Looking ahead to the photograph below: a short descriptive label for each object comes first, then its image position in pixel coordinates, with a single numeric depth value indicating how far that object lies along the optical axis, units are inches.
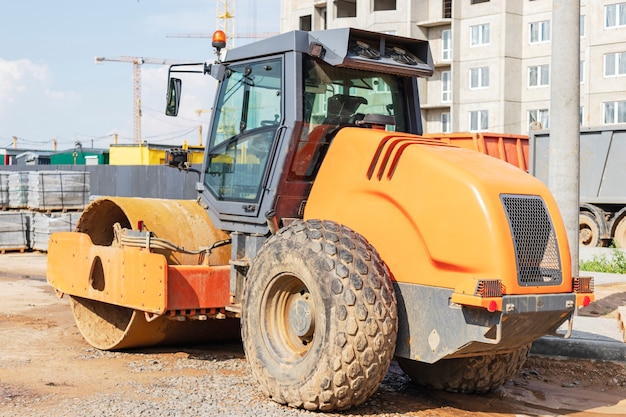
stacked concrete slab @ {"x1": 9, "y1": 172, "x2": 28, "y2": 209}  824.9
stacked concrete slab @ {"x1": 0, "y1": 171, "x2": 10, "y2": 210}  842.2
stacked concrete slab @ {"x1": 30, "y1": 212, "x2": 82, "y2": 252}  794.2
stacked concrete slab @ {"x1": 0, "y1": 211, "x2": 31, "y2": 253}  812.0
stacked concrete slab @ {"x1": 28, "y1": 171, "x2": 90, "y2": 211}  803.4
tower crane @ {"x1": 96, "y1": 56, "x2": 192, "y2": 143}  4089.3
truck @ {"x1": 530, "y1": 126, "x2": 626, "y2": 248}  927.0
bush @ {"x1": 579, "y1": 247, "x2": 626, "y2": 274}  669.9
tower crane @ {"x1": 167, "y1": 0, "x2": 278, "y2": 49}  3516.2
